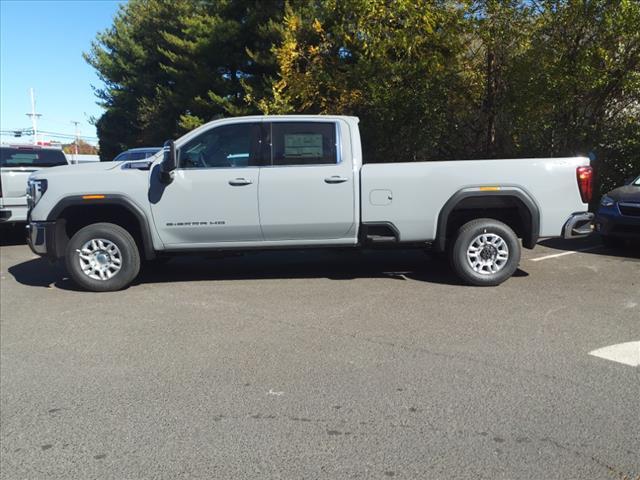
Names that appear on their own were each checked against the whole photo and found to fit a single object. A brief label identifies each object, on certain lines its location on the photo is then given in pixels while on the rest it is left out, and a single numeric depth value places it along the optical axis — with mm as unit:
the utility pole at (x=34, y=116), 67662
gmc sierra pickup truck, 6477
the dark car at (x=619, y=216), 8531
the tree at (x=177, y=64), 21047
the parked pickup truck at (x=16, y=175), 10133
